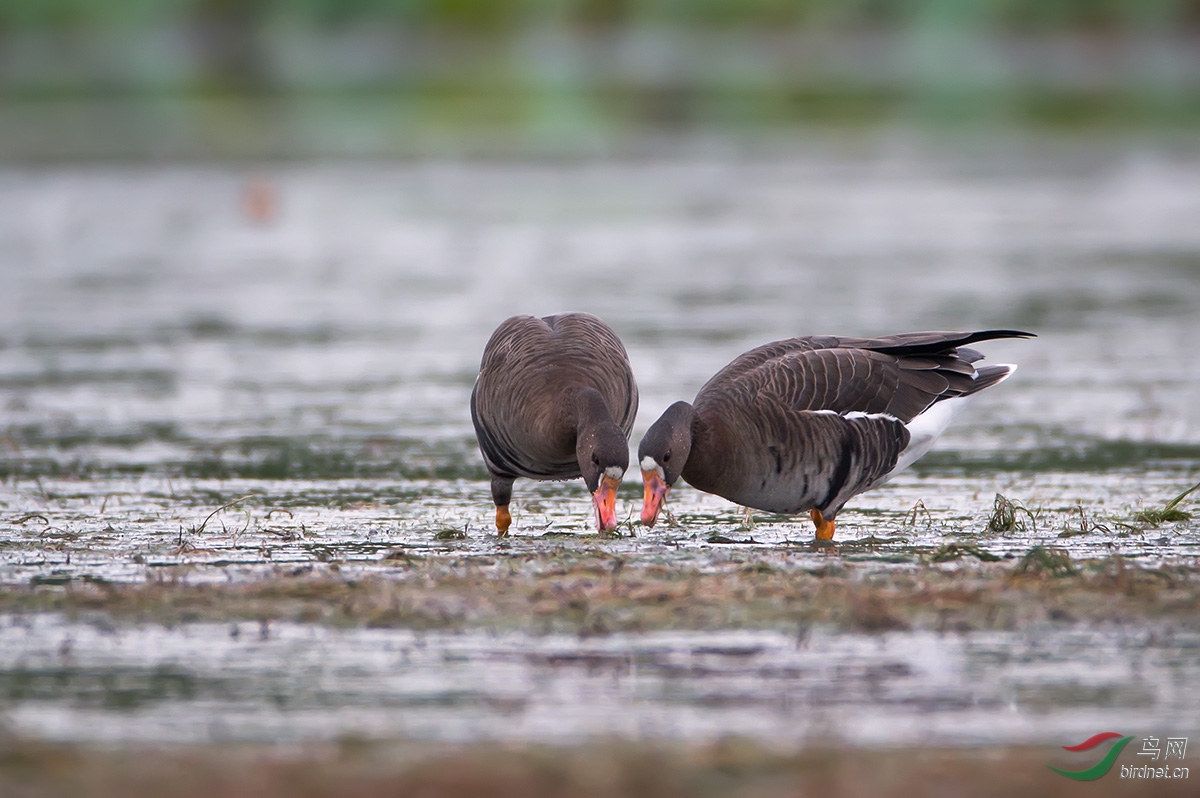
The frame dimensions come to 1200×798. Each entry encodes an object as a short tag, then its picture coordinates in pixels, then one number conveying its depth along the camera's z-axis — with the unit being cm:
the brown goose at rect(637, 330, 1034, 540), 1672
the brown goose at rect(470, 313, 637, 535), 1631
